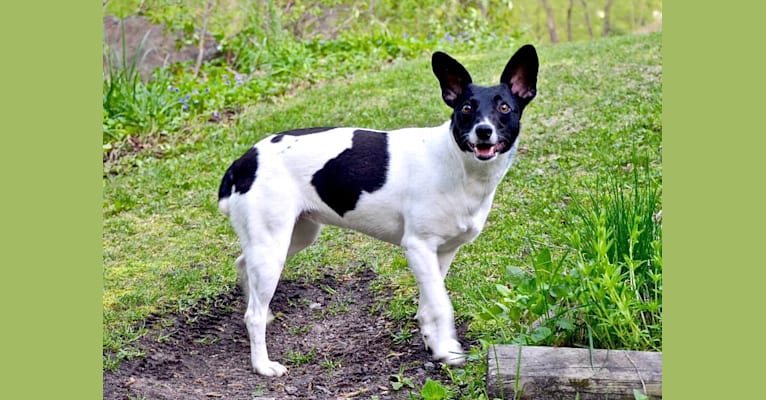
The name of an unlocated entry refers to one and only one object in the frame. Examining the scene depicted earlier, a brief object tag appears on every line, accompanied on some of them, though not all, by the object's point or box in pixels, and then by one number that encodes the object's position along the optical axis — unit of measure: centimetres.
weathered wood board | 403
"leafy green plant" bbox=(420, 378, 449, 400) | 427
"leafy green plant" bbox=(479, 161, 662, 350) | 430
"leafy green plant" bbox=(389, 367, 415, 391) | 475
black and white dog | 488
